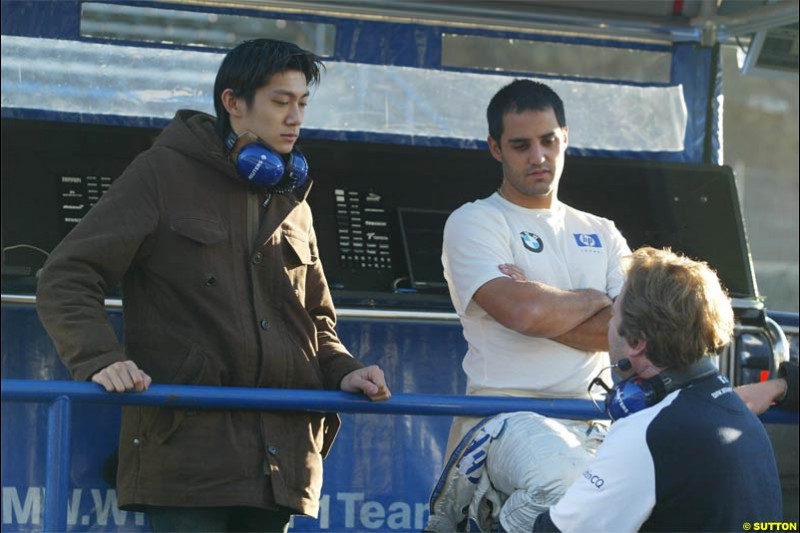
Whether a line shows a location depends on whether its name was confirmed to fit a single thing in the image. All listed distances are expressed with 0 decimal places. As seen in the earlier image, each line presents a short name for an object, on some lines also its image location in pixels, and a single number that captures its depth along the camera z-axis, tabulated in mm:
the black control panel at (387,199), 10945
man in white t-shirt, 8352
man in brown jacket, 7383
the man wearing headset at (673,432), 6301
